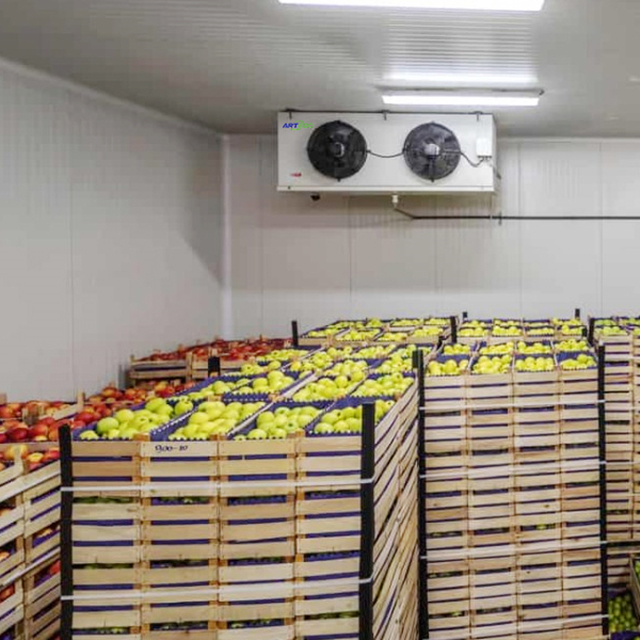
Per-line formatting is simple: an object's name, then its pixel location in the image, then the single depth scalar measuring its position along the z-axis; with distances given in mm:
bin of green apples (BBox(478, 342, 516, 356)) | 4197
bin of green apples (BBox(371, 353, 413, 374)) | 3615
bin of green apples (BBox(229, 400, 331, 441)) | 2199
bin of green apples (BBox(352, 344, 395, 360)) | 4254
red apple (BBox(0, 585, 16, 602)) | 2404
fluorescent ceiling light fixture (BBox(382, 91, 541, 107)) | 5324
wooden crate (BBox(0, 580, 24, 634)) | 2391
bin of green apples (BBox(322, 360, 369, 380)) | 3456
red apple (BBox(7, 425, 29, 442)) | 3119
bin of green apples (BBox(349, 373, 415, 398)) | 2902
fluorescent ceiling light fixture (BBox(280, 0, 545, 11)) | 3377
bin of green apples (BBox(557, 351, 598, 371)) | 3631
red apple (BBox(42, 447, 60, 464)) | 2737
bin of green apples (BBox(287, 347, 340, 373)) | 3844
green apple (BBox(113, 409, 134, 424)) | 2518
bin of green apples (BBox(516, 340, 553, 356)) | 4242
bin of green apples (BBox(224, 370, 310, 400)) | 2887
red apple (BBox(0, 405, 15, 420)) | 3515
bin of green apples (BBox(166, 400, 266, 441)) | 2230
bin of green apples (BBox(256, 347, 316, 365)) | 4301
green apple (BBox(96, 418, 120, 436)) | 2393
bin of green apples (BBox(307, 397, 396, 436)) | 2279
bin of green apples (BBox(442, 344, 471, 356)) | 4302
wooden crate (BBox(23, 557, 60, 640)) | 2525
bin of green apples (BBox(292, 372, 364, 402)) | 3025
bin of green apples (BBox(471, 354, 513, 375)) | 3587
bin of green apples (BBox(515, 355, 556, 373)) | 3574
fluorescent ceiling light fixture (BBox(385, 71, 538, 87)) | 4848
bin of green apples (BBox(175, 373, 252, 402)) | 2953
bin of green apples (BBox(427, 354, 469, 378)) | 3537
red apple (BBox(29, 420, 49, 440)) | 3162
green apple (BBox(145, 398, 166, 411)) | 2691
